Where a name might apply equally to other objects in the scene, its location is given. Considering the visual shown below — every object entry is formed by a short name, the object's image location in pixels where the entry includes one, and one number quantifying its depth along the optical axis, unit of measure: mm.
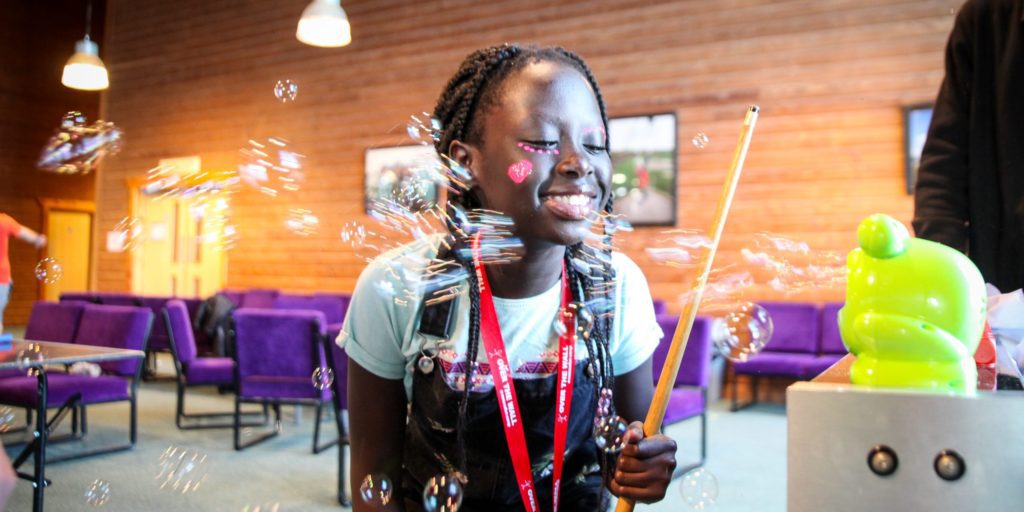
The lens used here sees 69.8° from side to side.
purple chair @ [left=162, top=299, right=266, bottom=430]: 4445
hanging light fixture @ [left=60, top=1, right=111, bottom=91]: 3775
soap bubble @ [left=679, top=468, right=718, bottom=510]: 1199
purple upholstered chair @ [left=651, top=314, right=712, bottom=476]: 3457
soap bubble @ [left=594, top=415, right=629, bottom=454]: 966
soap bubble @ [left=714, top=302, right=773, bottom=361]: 1346
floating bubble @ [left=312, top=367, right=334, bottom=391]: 1466
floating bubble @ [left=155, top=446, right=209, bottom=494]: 3363
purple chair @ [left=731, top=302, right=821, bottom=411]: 4871
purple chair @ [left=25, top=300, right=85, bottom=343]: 4180
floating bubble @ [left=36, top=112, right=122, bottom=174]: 1677
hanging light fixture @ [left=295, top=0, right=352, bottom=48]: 3883
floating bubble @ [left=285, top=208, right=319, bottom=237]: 1370
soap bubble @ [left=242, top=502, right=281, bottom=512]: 2953
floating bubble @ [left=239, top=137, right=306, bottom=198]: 1435
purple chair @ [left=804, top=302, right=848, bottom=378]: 4574
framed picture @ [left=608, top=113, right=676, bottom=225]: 5898
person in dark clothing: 1062
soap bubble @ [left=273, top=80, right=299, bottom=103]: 1571
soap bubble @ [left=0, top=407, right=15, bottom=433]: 2139
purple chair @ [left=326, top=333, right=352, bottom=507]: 3141
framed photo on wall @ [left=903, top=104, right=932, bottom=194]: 5094
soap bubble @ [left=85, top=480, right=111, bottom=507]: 2889
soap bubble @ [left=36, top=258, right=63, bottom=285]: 2018
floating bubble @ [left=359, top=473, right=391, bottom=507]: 1064
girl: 997
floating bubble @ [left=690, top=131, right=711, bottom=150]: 1538
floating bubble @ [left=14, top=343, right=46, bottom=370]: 2450
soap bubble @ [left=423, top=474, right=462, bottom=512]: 974
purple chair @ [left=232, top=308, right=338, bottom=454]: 3678
